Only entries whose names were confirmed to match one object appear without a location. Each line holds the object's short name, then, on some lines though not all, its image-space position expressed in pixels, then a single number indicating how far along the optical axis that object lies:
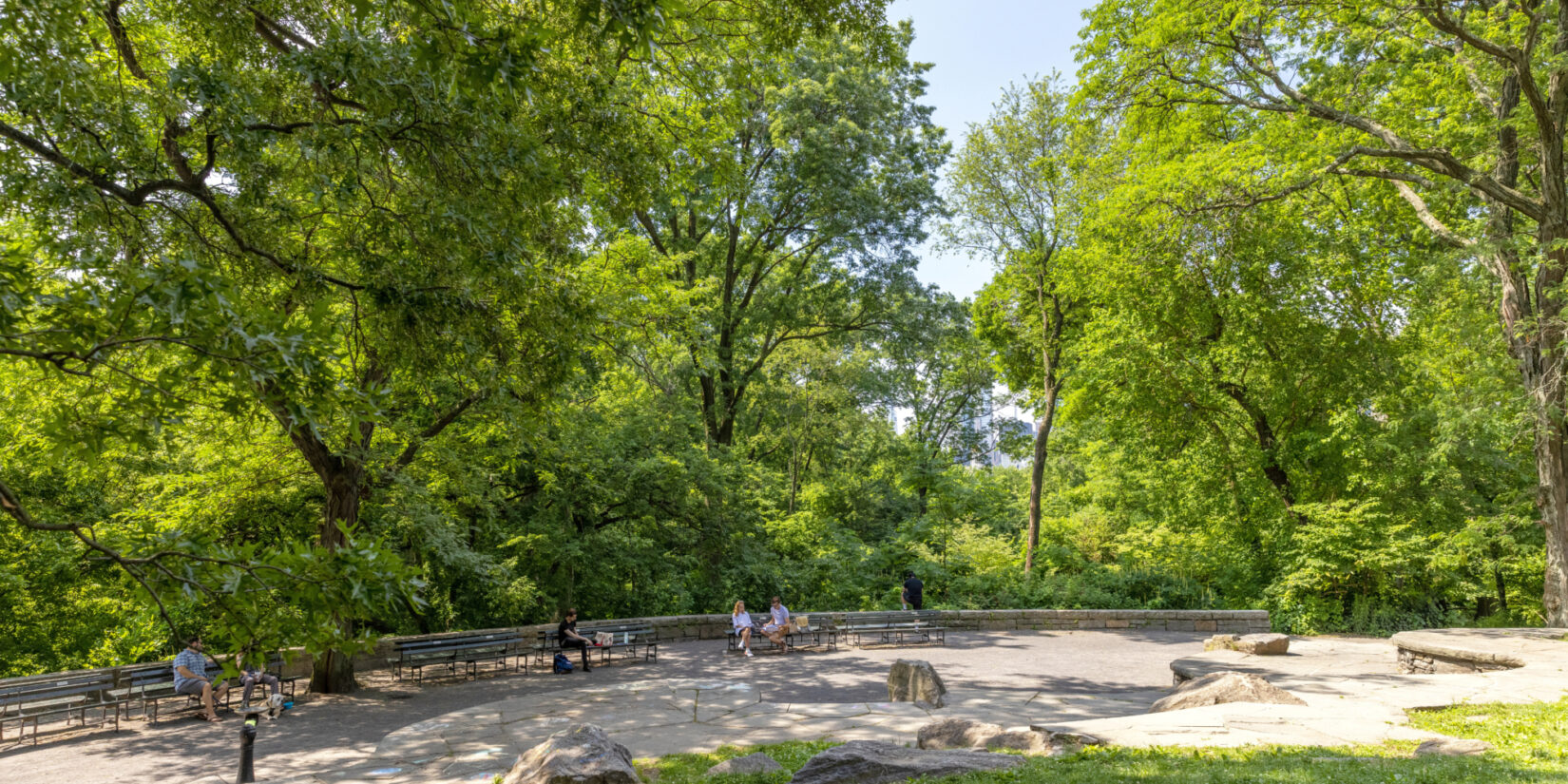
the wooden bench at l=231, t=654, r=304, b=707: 11.82
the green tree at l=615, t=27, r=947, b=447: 20.58
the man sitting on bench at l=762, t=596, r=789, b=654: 15.36
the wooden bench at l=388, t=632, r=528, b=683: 12.90
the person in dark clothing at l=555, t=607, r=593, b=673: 14.01
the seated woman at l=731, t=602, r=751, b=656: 15.12
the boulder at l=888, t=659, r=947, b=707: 10.45
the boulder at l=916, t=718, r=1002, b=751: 7.62
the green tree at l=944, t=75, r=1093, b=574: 24.11
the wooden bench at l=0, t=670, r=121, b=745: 9.67
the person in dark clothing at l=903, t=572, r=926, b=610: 18.64
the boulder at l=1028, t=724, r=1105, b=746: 7.32
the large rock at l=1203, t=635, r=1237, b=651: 14.95
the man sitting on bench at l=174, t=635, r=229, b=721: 10.48
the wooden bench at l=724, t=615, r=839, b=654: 15.68
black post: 7.09
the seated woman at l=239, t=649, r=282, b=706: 10.65
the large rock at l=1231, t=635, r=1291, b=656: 14.13
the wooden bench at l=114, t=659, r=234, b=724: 10.41
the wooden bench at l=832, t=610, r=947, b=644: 16.31
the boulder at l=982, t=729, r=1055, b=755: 7.30
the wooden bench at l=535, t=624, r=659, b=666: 14.70
